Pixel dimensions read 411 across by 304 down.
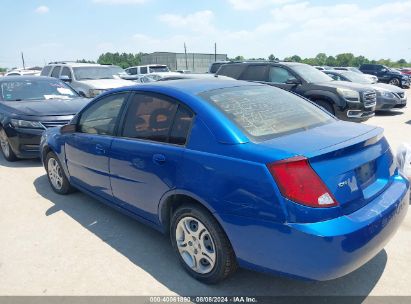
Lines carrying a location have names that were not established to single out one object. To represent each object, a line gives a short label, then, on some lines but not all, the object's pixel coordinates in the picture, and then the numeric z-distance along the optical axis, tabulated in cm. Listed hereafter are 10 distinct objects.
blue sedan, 221
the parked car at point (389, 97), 1159
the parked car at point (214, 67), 1573
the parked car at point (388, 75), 2431
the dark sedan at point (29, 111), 621
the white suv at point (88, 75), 1095
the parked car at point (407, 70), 3272
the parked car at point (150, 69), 2053
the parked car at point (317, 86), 844
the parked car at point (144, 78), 1744
